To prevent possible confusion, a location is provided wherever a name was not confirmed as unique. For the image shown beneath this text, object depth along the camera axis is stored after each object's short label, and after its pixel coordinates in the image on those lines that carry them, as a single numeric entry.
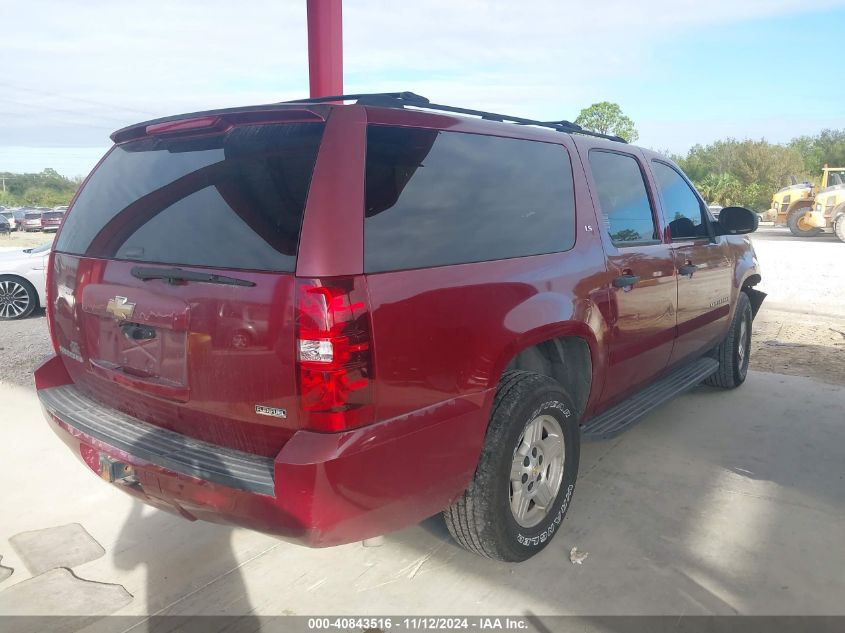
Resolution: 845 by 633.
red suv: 2.13
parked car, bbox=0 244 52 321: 8.95
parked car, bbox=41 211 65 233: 34.35
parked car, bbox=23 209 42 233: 35.44
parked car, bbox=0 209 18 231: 36.94
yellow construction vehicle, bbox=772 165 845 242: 23.20
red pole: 6.08
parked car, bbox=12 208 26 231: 37.43
